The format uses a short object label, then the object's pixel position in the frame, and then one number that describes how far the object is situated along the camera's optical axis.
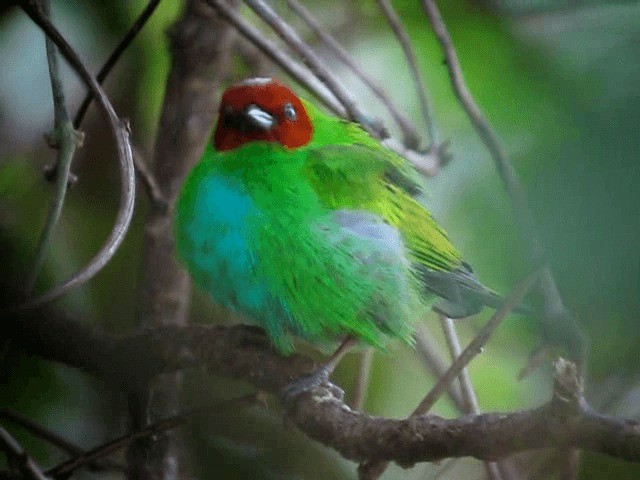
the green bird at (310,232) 4.39
